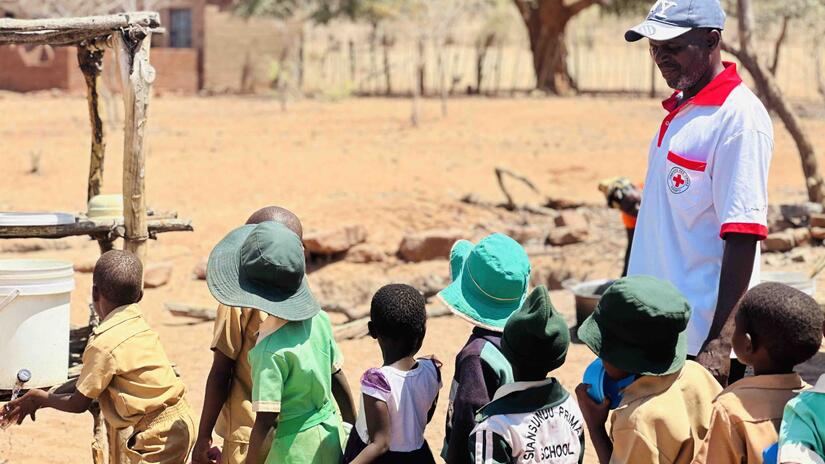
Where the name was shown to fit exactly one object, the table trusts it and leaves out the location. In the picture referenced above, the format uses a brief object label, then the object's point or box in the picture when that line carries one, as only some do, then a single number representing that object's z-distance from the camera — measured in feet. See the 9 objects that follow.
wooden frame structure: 32.53
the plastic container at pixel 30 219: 31.91
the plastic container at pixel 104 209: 35.24
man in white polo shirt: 19.36
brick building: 171.83
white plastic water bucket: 27.09
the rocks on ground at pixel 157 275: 62.95
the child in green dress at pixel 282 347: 20.21
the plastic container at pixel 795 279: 40.78
